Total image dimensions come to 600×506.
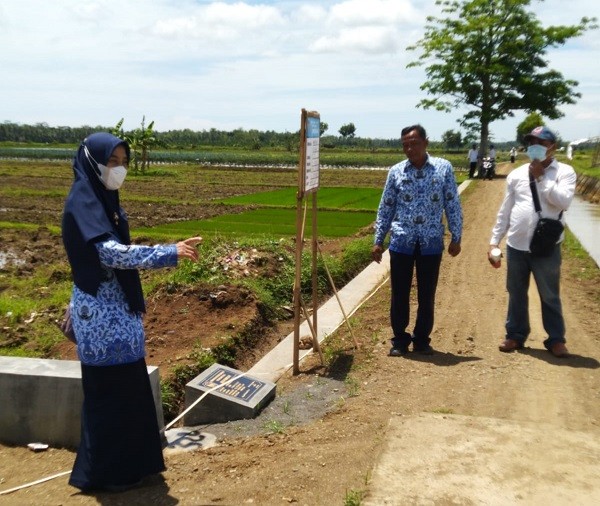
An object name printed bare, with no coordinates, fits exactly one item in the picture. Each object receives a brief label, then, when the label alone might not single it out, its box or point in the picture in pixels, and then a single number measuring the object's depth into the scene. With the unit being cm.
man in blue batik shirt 523
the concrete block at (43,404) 418
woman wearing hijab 324
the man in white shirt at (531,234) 504
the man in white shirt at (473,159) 2666
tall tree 2761
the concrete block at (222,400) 462
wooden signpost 511
